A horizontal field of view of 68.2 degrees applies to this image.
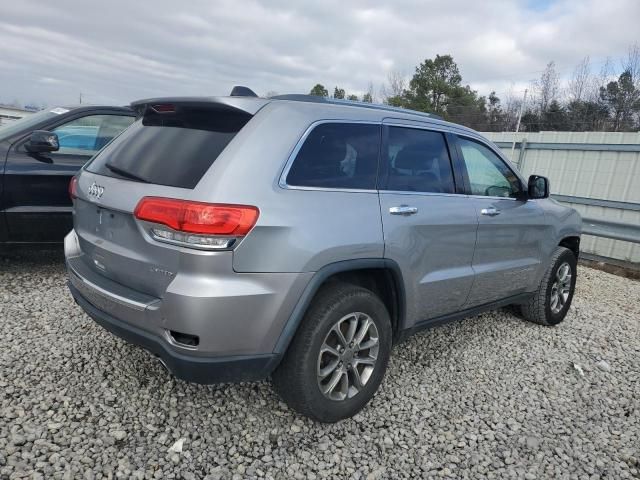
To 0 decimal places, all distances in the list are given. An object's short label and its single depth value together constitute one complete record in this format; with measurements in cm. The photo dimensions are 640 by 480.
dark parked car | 429
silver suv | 215
